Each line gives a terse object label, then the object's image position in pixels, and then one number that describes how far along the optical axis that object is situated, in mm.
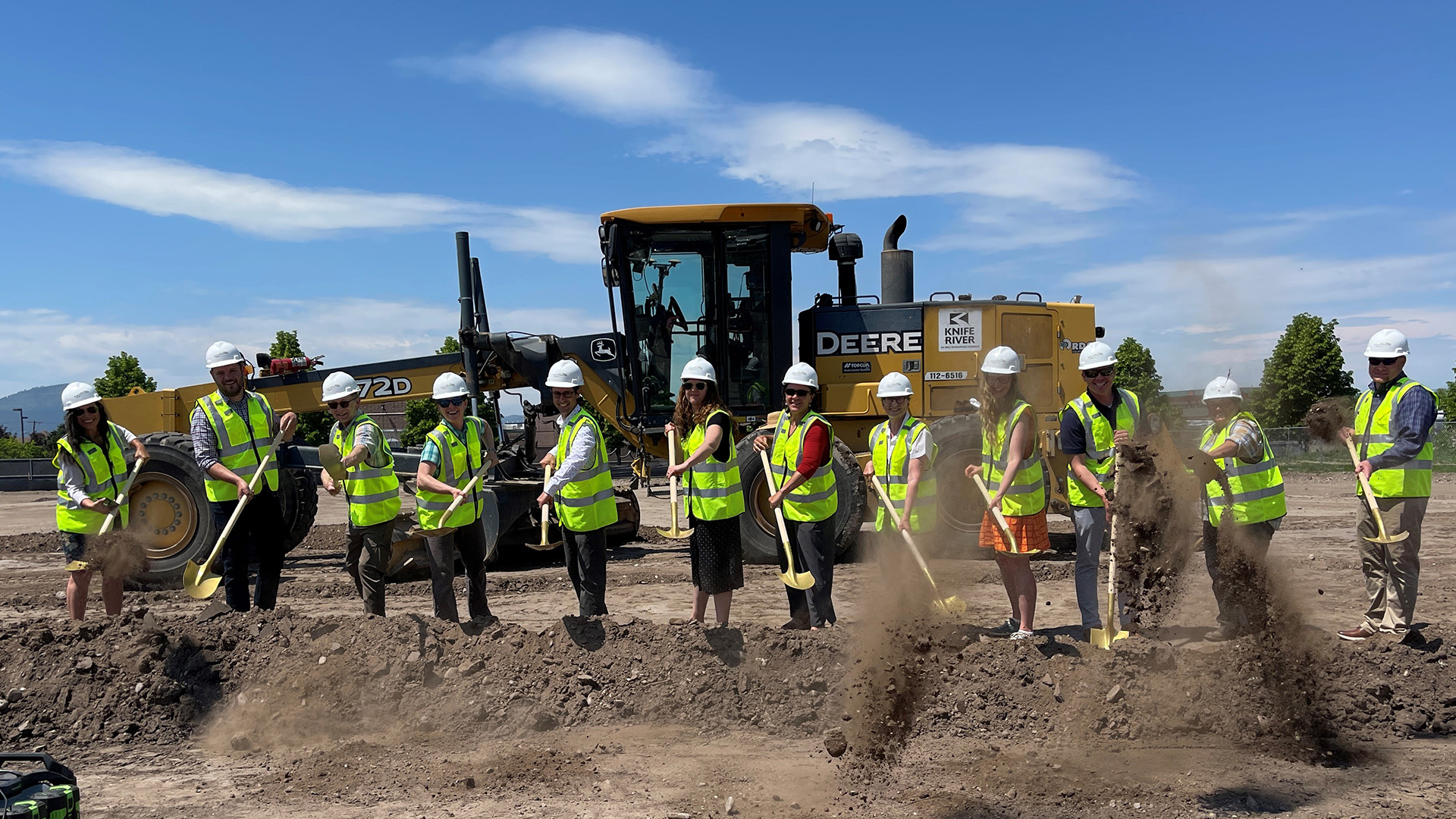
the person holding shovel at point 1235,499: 5887
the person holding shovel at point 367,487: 6129
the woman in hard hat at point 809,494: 5988
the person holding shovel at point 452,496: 6039
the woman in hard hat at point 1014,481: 5746
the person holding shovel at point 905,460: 6023
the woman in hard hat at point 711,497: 5914
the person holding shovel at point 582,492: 5668
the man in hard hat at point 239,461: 6211
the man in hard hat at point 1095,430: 5789
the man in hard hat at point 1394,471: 5863
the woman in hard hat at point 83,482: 6344
